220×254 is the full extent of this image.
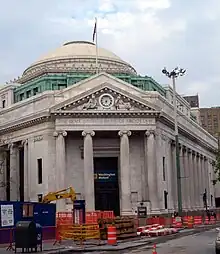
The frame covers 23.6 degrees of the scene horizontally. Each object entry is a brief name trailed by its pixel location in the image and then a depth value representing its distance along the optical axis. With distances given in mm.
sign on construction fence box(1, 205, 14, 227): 32219
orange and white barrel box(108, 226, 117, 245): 31531
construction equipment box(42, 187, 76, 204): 49094
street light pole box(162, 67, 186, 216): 55000
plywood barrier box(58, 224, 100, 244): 34031
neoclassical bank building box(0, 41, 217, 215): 63531
